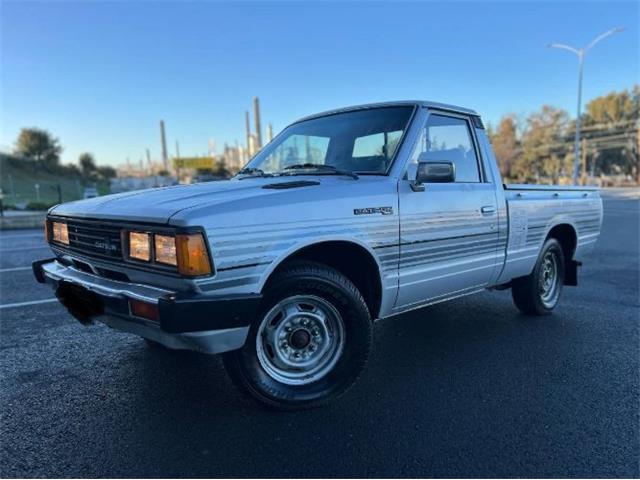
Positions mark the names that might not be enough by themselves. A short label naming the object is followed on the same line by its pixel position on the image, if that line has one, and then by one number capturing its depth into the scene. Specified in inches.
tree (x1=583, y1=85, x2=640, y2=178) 2396.7
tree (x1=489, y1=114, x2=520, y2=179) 2349.9
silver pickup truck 94.4
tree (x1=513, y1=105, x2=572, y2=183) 2453.2
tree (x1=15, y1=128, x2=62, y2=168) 1871.3
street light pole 1038.6
